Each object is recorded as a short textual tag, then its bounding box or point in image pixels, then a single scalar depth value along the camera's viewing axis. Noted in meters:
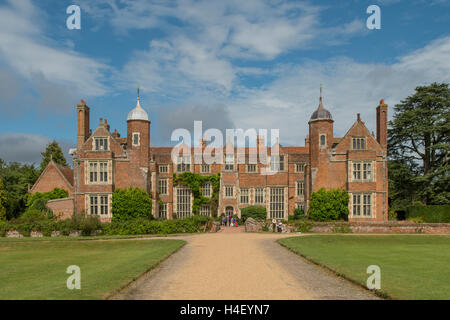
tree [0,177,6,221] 33.22
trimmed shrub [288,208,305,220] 36.99
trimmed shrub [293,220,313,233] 27.83
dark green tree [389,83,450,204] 35.59
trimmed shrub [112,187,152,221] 31.69
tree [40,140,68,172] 51.62
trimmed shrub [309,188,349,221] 32.28
